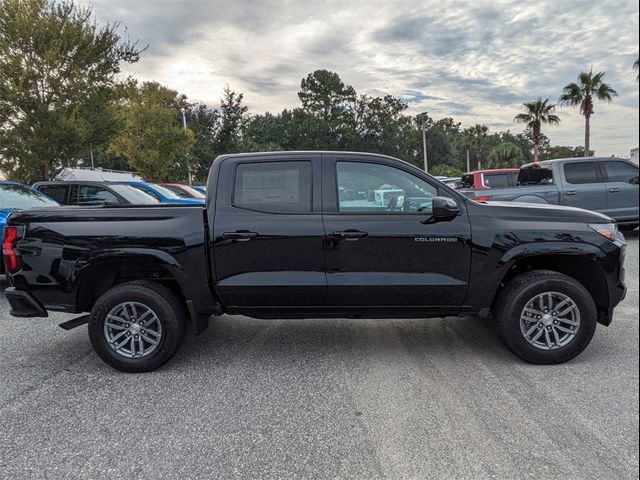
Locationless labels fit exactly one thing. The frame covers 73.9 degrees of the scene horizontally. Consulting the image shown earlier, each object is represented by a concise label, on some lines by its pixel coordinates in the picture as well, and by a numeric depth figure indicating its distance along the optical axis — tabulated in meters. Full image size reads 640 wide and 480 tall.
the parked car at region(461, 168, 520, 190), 10.80
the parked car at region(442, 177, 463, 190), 18.06
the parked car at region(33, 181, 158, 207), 8.79
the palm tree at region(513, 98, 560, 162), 37.34
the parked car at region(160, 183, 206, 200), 13.14
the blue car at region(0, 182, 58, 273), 6.44
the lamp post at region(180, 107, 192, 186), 27.99
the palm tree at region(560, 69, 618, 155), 27.86
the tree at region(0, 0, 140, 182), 11.84
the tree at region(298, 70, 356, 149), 60.44
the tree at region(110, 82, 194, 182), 20.61
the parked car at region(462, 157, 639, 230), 8.75
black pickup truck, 3.57
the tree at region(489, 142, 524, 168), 56.31
